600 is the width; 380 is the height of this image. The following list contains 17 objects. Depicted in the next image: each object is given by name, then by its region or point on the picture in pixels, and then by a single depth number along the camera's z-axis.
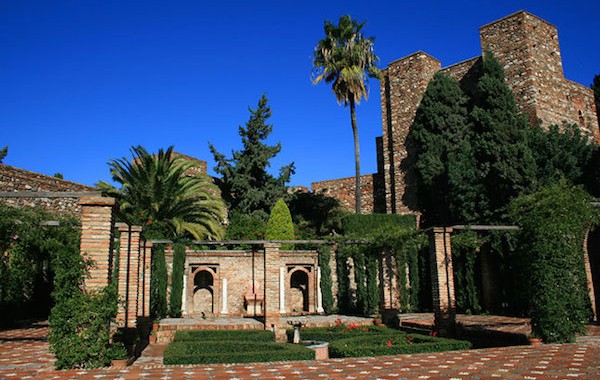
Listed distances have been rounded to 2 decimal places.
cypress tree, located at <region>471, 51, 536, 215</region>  17.38
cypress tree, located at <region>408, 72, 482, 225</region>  19.97
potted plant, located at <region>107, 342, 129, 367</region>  6.71
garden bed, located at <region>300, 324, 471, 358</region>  8.67
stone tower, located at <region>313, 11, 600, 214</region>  19.56
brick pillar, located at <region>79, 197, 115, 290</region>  6.74
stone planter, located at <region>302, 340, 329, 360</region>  8.63
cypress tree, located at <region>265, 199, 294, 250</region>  20.73
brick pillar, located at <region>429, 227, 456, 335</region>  11.39
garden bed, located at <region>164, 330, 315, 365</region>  7.64
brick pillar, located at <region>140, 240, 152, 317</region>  12.74
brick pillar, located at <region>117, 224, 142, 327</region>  9.79
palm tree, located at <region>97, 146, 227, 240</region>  18.55
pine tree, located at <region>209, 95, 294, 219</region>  23.92
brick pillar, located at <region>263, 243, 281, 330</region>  13.24
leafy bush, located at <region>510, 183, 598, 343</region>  8.77
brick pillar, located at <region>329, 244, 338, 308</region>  19.45
